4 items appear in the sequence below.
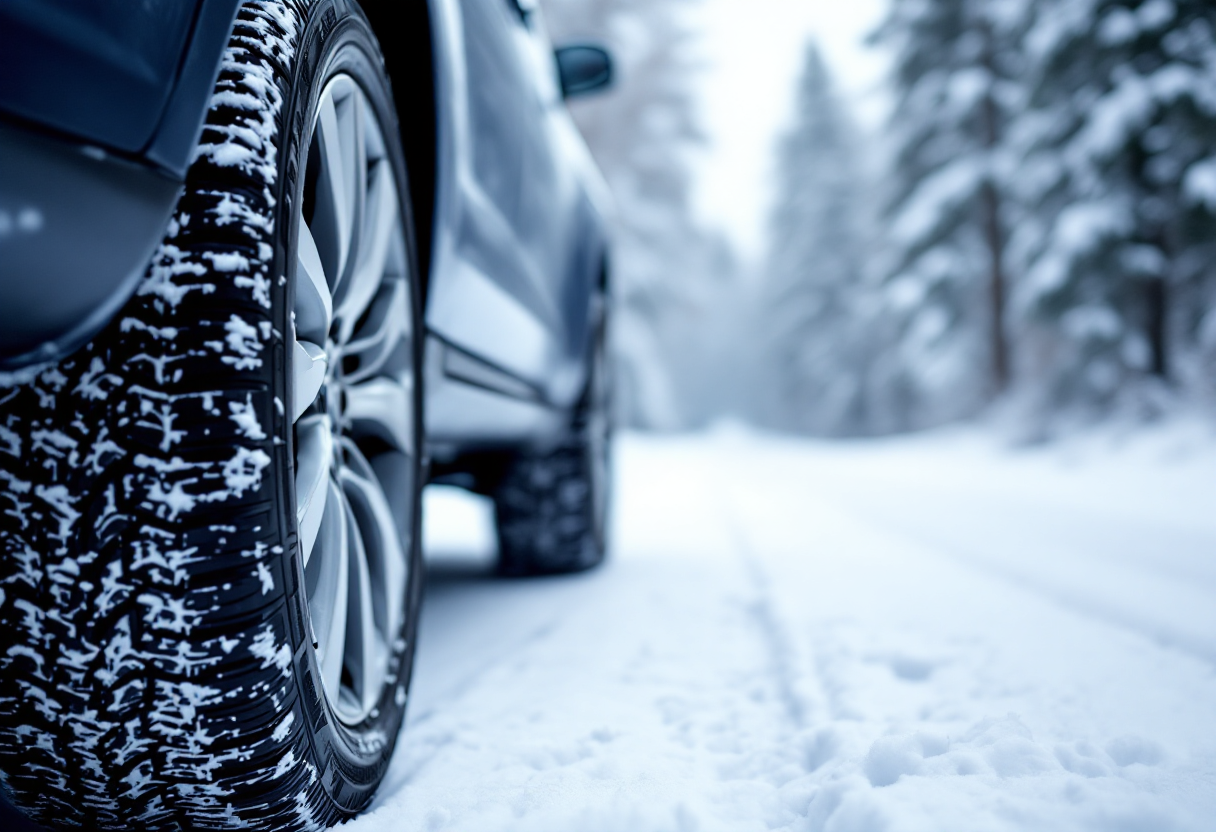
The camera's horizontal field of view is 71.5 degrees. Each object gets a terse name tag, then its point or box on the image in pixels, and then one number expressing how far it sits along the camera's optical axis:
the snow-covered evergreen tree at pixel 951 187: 12.43
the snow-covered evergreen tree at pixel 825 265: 23.20
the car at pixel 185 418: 0.70
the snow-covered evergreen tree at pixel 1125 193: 8.17
